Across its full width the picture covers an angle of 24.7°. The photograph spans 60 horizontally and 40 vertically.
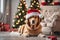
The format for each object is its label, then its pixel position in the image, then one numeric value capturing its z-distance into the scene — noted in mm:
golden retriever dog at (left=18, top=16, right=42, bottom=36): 2553
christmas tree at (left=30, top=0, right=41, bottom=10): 4689
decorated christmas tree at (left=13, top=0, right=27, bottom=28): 4495
